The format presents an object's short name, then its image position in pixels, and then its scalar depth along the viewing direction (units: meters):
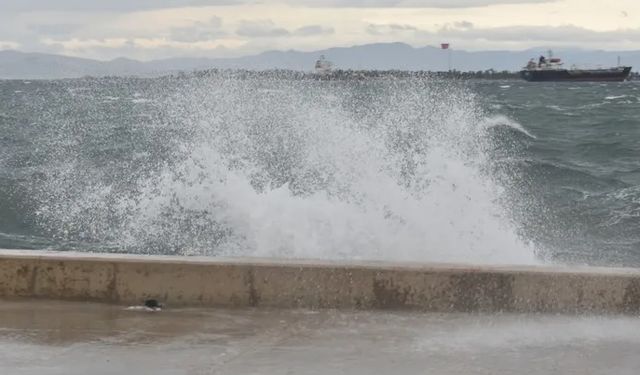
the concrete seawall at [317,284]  11.34
